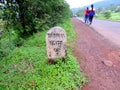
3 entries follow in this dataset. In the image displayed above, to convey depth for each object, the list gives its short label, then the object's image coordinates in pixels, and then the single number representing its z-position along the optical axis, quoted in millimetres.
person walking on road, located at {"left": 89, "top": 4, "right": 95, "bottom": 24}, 6797
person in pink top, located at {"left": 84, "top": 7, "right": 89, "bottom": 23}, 7312
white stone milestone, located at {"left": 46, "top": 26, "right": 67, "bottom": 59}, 2529
